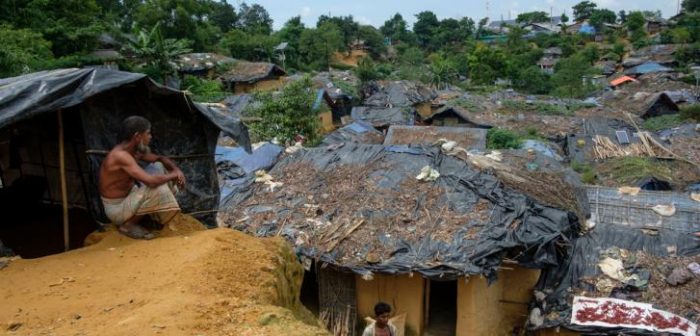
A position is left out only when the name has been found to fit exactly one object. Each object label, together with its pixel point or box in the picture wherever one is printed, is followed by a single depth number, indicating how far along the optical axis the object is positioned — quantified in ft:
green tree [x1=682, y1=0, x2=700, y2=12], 213.66
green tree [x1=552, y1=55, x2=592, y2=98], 121.29
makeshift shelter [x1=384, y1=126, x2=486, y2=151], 67.46
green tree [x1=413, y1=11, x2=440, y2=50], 220.23
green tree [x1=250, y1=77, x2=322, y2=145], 54.19
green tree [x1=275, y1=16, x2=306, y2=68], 147.33
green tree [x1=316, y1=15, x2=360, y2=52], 179.32
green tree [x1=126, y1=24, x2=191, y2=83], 83.76
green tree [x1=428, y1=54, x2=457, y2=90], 142.10
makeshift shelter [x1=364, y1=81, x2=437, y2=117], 101.24
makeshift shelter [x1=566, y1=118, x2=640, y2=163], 62.86
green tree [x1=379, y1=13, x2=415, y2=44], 216.74
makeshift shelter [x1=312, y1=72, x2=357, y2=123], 99.41
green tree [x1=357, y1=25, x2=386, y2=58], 180.55
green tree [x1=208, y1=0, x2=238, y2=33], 164.96
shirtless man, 14.32
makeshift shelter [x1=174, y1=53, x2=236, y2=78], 109.81
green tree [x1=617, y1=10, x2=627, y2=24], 242.25
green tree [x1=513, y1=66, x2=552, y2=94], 134.72
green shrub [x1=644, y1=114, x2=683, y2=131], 79.97
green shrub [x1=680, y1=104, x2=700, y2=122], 81.30
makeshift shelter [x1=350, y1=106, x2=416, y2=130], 91.32
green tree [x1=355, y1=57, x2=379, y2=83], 118.83
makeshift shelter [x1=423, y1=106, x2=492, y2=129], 90.48
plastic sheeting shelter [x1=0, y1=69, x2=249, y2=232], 14.32
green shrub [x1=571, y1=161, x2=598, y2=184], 49.54
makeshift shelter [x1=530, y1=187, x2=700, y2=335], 25.58
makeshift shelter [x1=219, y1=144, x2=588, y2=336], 26.45
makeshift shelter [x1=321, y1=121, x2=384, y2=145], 70.55
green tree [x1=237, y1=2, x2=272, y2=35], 173.64
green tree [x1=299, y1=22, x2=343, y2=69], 148.77
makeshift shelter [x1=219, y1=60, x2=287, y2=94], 111.34
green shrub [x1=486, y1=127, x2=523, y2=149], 65.62
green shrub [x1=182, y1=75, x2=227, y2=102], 92.17
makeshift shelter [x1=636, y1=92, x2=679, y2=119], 95.81
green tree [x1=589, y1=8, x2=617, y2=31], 219.61
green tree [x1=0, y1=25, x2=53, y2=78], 46.03
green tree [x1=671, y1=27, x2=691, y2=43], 164.96
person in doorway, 18.03
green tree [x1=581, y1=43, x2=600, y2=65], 167.21
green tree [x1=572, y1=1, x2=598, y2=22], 254.68
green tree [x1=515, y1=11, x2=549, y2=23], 286.21
